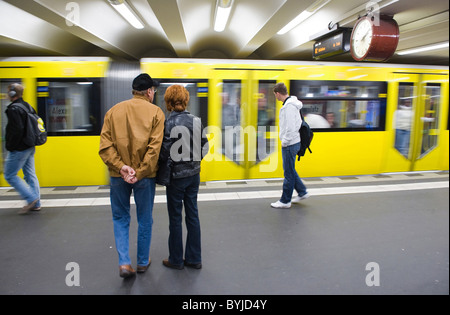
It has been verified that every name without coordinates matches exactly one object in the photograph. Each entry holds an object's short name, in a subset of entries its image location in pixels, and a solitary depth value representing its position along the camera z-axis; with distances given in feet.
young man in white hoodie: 11.79
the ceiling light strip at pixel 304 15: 11.43
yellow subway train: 13.03
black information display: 13.26
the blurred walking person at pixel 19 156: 10.04
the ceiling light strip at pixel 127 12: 10.97
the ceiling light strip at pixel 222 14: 11.78
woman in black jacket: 7.39
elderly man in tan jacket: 7.07
